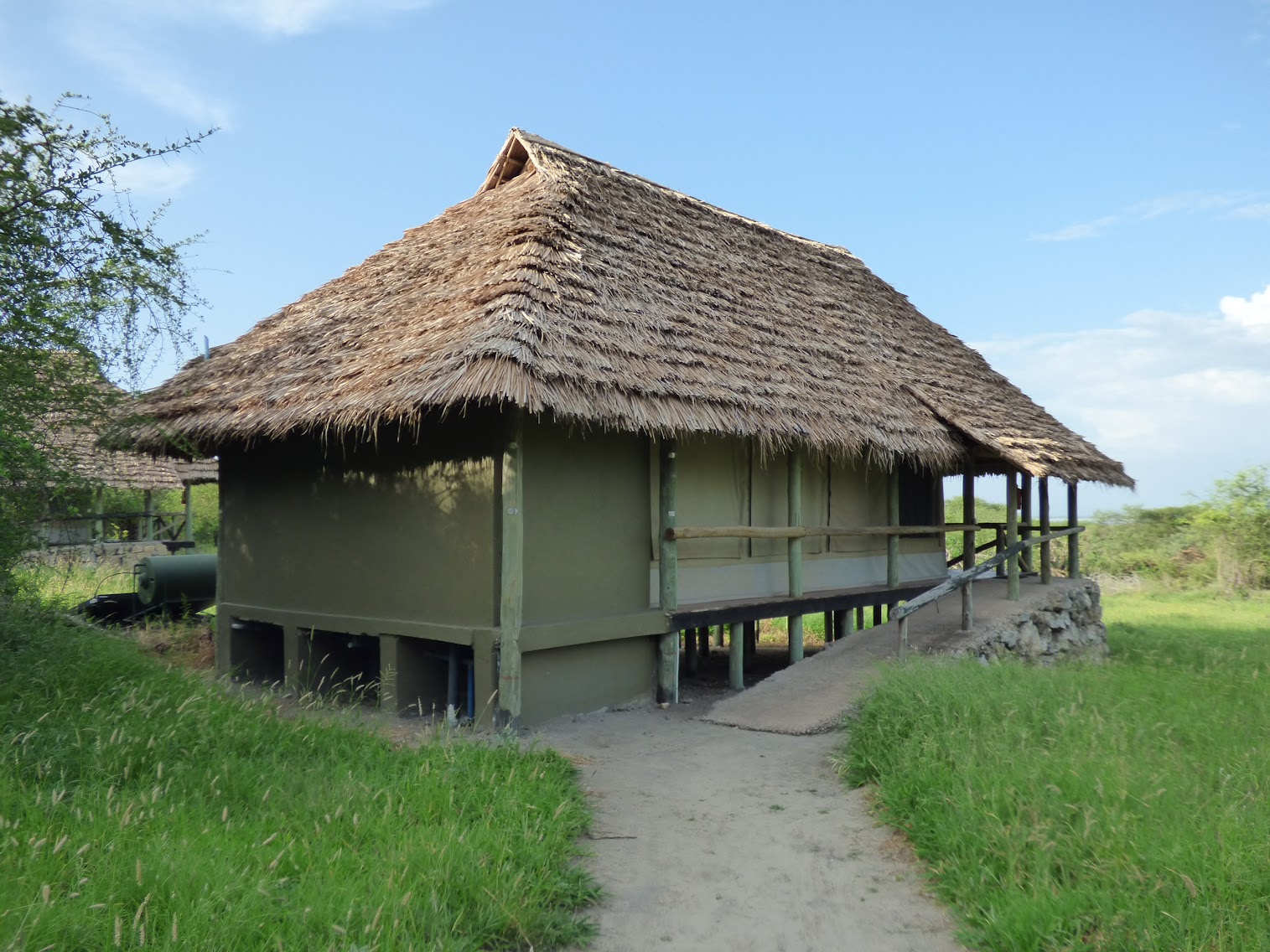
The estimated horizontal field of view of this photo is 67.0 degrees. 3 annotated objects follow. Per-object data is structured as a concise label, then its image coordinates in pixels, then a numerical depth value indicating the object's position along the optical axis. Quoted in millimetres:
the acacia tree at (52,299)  5688
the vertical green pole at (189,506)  21386
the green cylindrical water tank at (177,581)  13422
